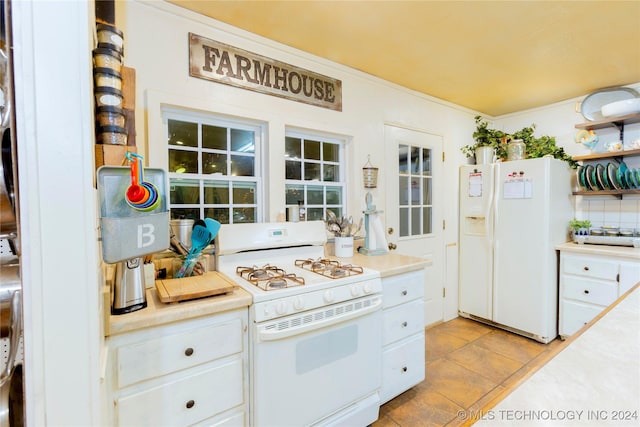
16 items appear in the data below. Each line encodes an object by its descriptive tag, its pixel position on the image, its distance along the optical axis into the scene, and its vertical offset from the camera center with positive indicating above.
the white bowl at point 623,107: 2.57 +0.86
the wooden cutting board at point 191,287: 1.20 -0.35
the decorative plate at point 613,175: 2.71 +0.28
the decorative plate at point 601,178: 2.77 +0.25
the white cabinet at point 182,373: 1.07 -0.65
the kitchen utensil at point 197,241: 1.57 -0.18
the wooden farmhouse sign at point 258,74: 1.76 +0.89
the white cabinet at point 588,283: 2.40 -0.67
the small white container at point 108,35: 1.04 +0.61
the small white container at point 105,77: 1.00 +0.45
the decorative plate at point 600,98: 2.74 +1.02
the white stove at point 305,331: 1.32 -0.61
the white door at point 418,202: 2.72 +0.04
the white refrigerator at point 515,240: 2.69 -0.34
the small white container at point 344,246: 2.19 -0.30
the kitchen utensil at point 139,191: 0.90 +0.05
